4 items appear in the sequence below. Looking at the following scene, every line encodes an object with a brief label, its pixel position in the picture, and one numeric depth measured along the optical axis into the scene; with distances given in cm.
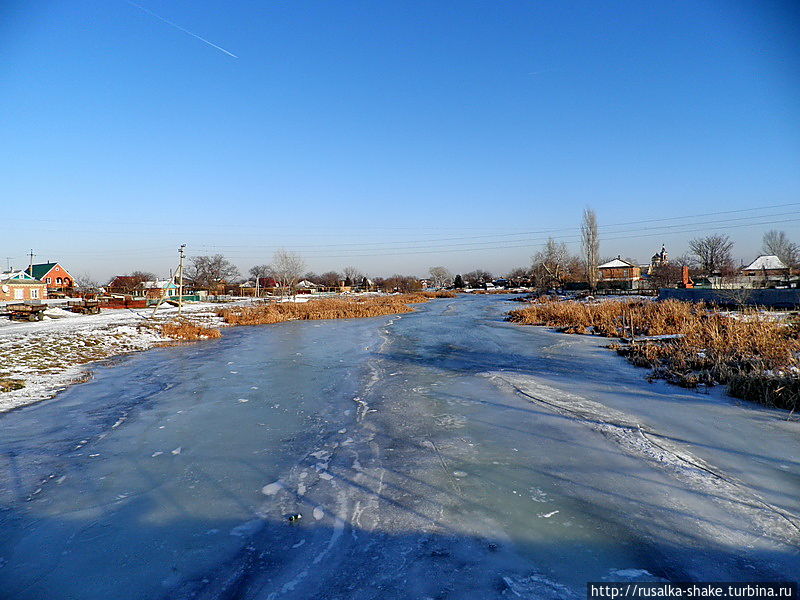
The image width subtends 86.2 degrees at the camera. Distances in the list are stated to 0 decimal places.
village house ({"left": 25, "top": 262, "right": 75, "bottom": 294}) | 5564
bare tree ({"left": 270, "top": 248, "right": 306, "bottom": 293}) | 6192
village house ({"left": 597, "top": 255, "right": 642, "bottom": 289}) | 6172
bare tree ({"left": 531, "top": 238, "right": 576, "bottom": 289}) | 5802
